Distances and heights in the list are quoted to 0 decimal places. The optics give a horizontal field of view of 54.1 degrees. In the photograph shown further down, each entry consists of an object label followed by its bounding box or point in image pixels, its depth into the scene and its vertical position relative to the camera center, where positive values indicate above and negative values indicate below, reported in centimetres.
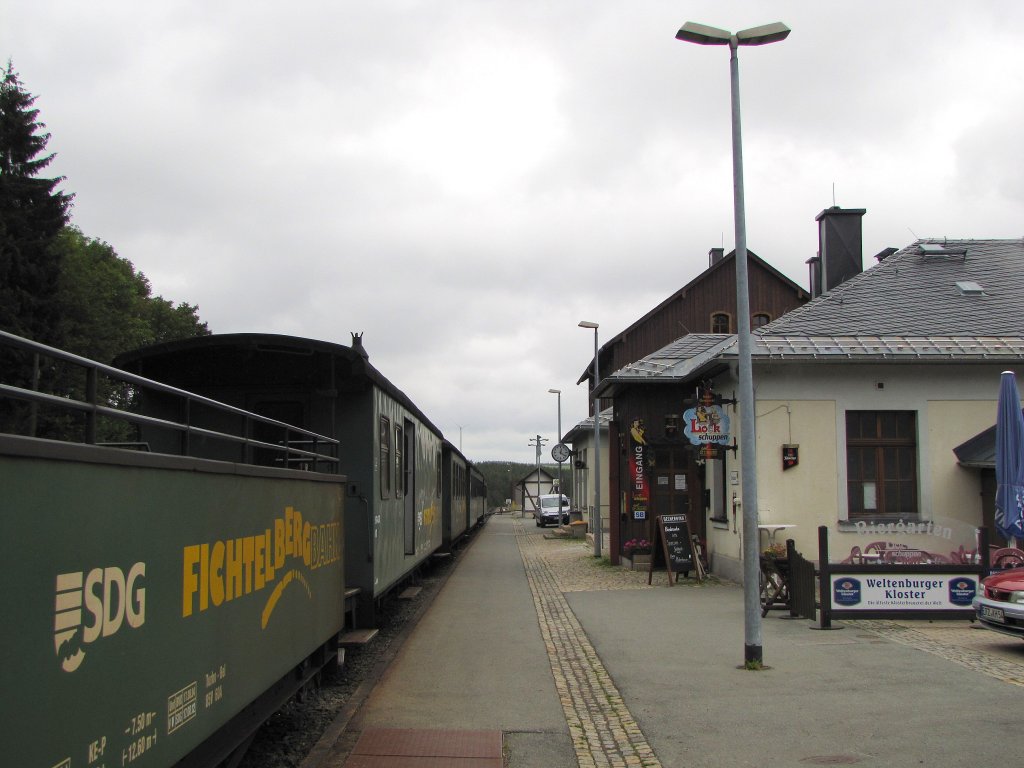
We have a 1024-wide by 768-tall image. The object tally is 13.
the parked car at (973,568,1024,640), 995 -143
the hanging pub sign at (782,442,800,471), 1633 +11
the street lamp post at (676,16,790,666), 945 +72
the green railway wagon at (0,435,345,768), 294 -52
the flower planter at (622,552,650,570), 2119 -206
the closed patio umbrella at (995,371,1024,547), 1274 +0
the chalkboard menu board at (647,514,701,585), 1759 -141
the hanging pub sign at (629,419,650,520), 1967 -17
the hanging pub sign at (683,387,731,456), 1675 +65
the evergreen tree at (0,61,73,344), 3094 +818
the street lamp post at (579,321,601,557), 2498 -72
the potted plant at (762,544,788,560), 1359 -127
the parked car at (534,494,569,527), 5241 -244
